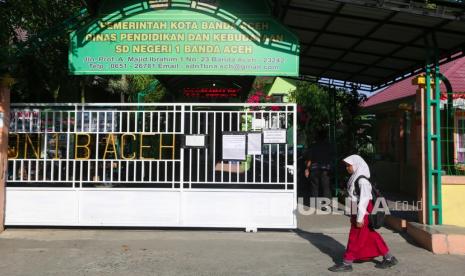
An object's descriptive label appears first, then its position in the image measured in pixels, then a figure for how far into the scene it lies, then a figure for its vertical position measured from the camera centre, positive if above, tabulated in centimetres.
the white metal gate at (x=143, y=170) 833 -36
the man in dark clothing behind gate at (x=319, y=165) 1052 -34
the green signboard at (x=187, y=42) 855 +185
